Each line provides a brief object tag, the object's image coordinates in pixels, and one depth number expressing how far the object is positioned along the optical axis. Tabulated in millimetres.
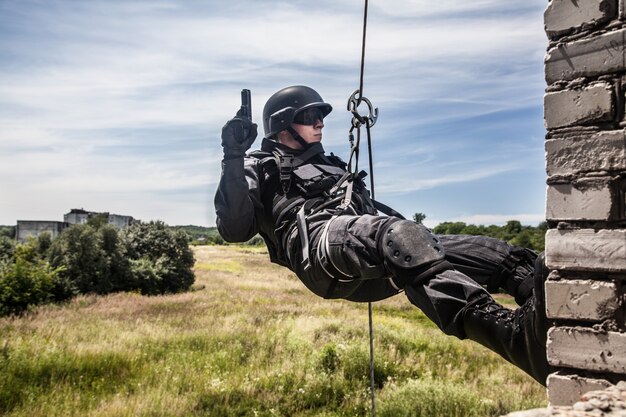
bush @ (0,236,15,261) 30469
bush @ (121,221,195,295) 29547
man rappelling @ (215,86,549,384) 3006
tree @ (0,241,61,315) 21844
